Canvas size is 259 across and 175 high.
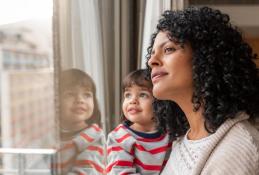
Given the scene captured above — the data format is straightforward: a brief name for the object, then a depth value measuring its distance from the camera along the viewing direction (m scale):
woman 0.77
